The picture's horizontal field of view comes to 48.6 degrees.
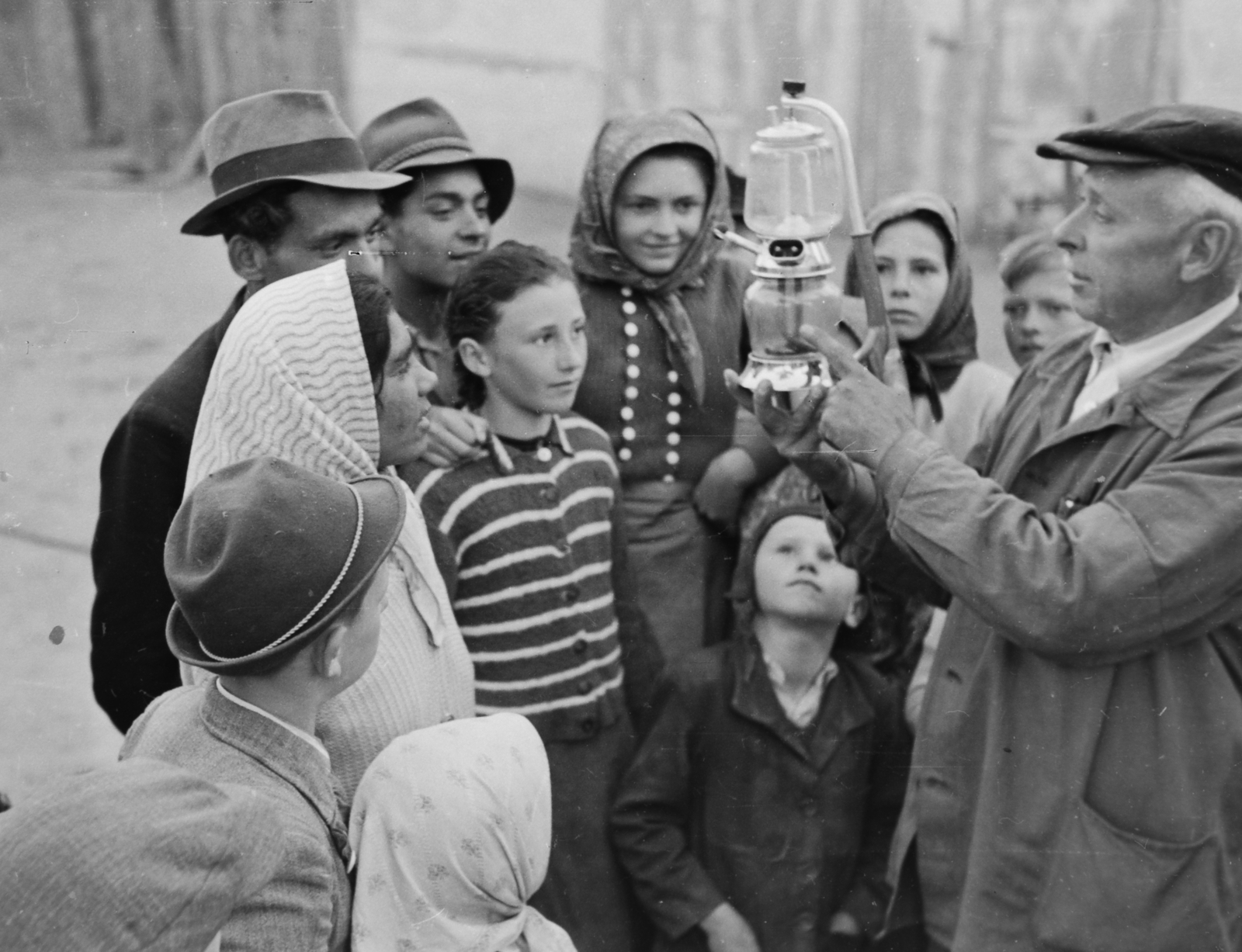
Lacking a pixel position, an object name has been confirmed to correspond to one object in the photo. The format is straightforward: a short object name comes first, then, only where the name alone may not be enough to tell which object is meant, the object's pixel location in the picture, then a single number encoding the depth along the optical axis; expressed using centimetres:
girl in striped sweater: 283
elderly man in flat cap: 222
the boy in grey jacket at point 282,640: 172
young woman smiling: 327
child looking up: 304
